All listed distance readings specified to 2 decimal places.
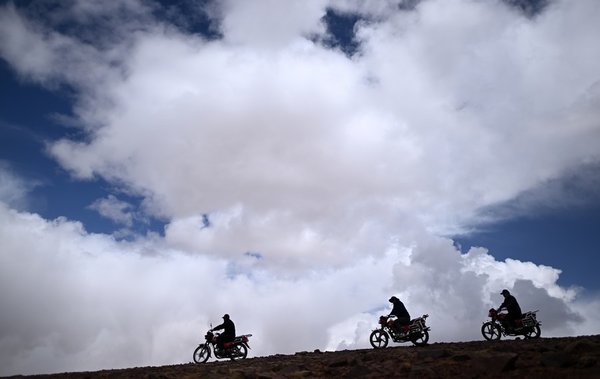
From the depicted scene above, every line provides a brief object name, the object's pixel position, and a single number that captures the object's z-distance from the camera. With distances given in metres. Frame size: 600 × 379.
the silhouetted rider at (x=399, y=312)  21.41
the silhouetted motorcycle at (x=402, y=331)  20.80
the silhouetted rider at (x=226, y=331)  22.72
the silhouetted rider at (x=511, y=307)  21.52
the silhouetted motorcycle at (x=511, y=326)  21.03
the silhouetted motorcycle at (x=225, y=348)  22.42
